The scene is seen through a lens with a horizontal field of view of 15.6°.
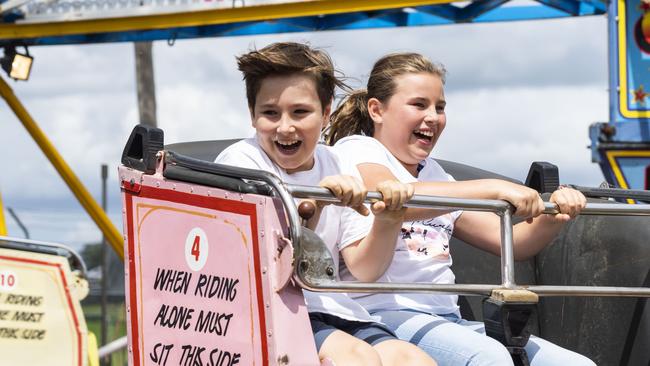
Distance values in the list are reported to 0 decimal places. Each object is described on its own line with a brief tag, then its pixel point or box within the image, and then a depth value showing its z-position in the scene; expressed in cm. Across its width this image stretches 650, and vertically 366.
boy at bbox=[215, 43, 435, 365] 697
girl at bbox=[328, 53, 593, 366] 706
